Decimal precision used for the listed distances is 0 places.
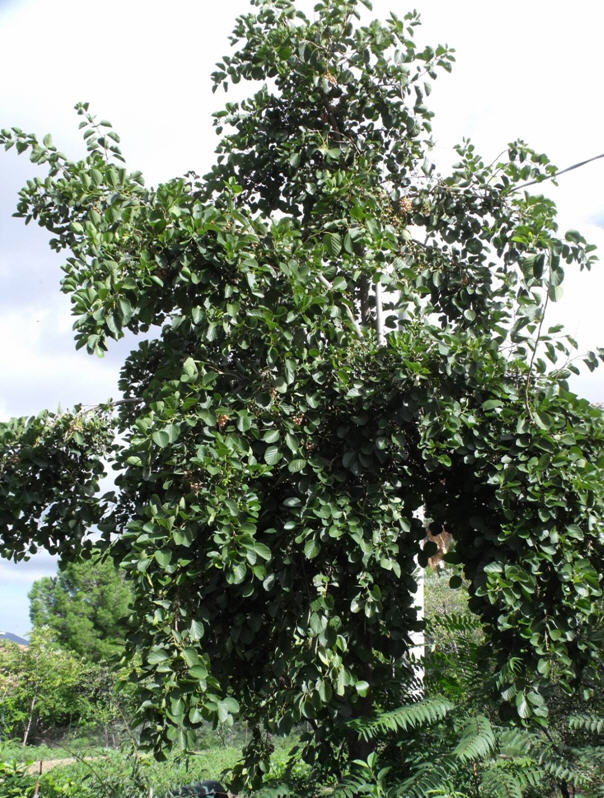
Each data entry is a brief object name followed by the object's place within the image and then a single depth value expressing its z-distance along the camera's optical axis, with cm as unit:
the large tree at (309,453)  289
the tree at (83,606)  2156
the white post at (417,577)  390
